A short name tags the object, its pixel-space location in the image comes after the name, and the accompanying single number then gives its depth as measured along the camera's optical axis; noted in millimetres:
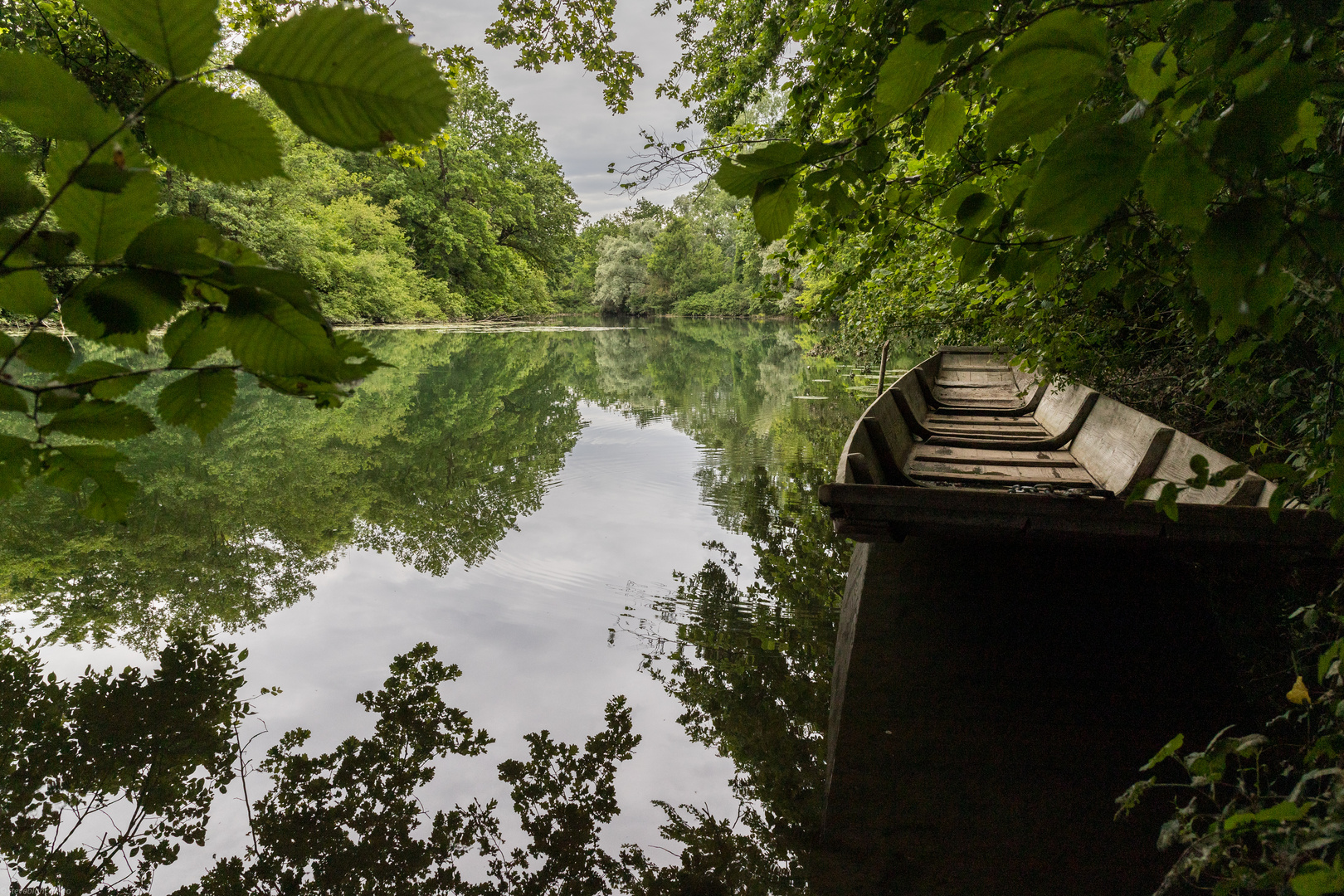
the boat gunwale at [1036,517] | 2238
